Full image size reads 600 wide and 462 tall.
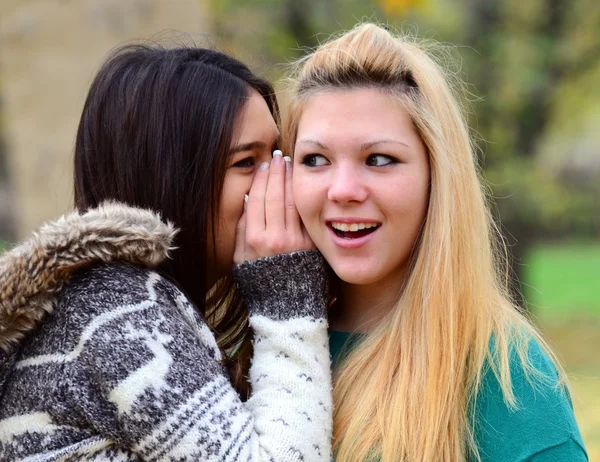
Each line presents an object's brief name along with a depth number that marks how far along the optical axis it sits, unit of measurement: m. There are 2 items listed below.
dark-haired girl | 4.24
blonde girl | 4.57
